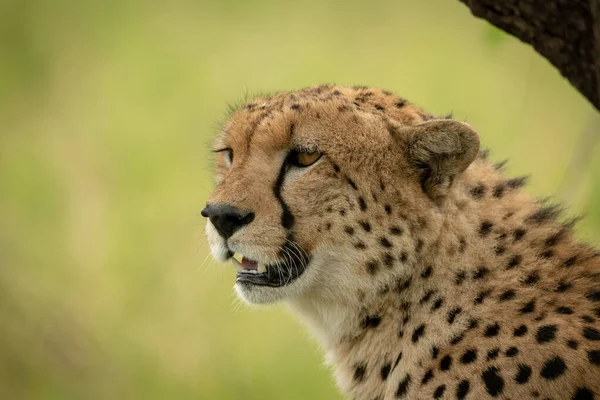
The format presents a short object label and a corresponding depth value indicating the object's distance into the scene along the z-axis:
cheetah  6.35
